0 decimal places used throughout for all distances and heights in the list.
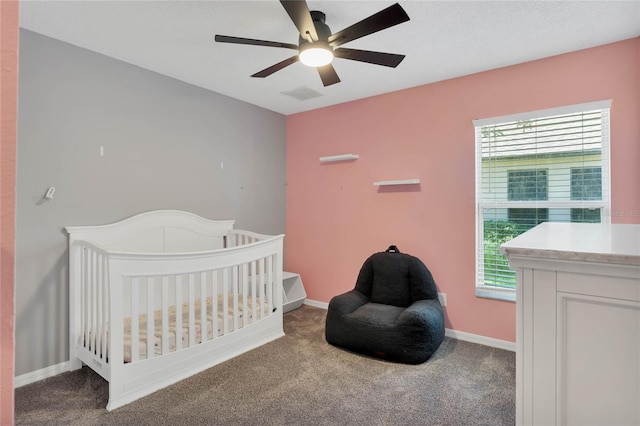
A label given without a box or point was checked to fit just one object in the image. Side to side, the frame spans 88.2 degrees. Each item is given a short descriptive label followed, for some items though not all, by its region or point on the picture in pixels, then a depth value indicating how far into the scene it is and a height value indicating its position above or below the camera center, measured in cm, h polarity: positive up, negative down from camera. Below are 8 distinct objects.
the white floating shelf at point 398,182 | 330 +33
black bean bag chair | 255 -84
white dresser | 88 -33
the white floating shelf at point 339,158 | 376 +66
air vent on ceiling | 341 +130
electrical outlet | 321 -82
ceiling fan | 166 +101
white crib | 208 -70
